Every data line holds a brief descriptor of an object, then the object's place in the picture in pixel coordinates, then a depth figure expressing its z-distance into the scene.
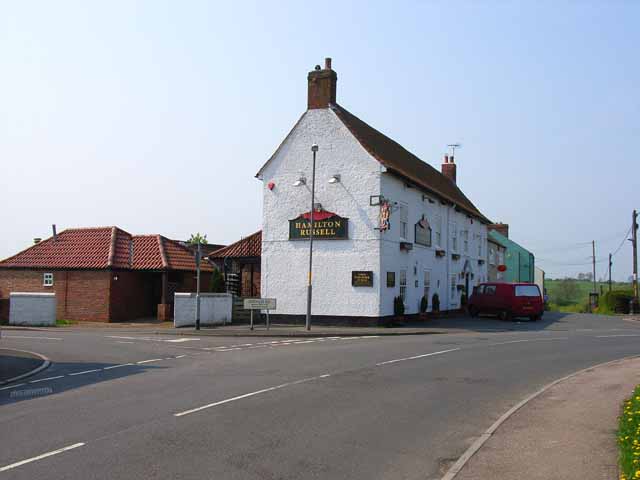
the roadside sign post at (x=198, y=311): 27.25
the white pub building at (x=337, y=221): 29.14
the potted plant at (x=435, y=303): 35.91
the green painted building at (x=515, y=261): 71.06
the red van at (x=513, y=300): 34.47
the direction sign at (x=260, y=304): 27.09
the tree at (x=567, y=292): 98.76
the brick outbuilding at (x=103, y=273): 34.66
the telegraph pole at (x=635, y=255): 48.41
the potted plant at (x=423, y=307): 33.28
